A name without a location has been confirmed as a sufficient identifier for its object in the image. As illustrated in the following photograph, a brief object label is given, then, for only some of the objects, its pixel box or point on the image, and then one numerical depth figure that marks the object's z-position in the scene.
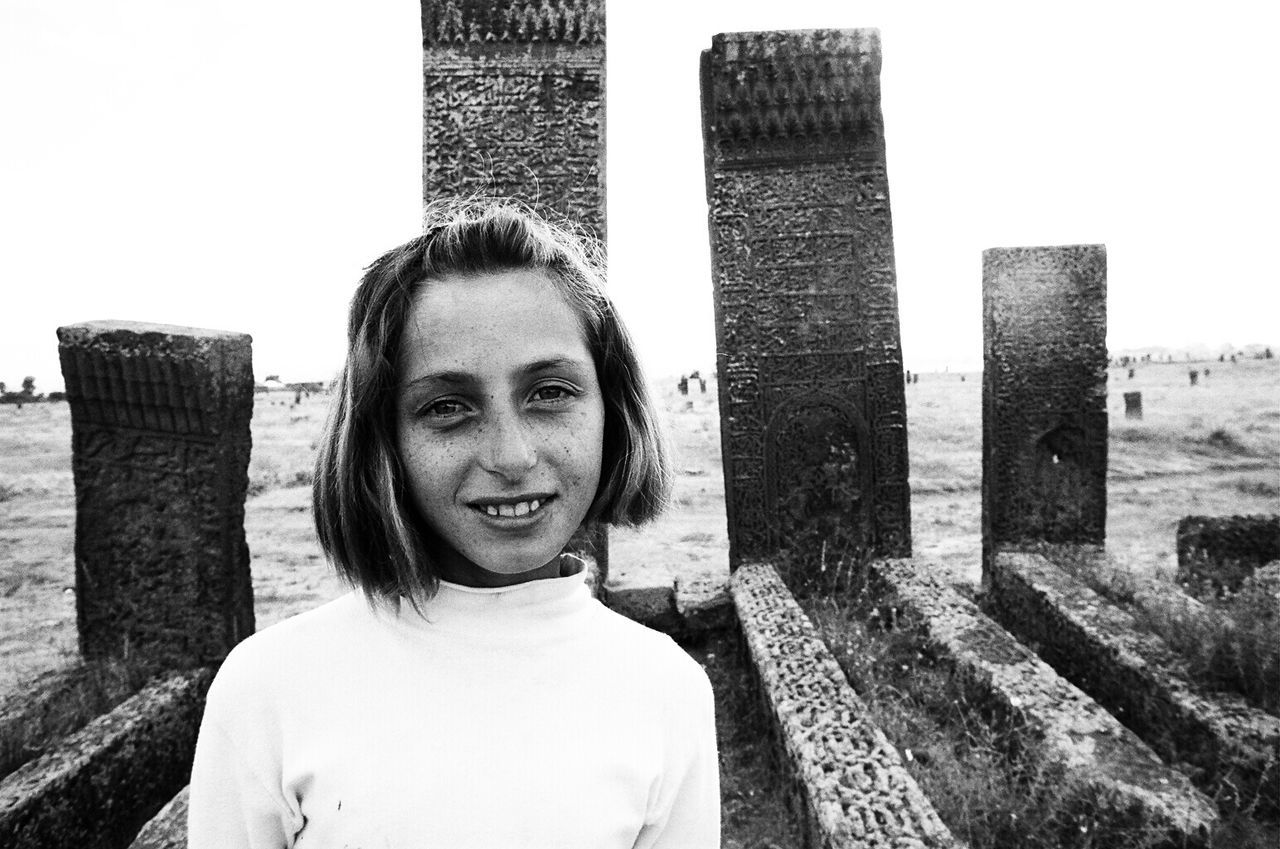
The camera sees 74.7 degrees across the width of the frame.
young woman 0.89
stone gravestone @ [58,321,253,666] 3.86
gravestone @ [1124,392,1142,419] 20.00
